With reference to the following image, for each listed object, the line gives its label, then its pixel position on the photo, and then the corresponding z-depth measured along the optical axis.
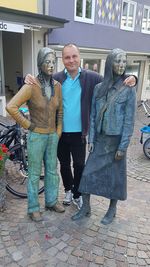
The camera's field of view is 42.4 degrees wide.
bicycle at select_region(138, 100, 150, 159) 4.48
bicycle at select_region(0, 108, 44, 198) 2.78
